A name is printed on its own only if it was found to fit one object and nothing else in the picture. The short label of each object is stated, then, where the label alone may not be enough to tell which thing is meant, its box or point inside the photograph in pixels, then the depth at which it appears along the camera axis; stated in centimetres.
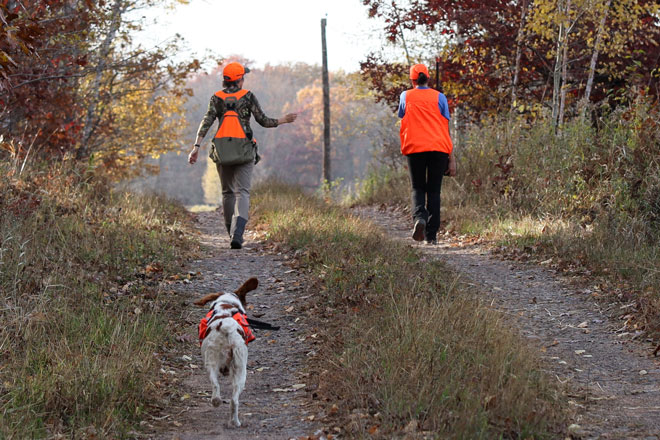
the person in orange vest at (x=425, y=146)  1769
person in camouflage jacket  1606
